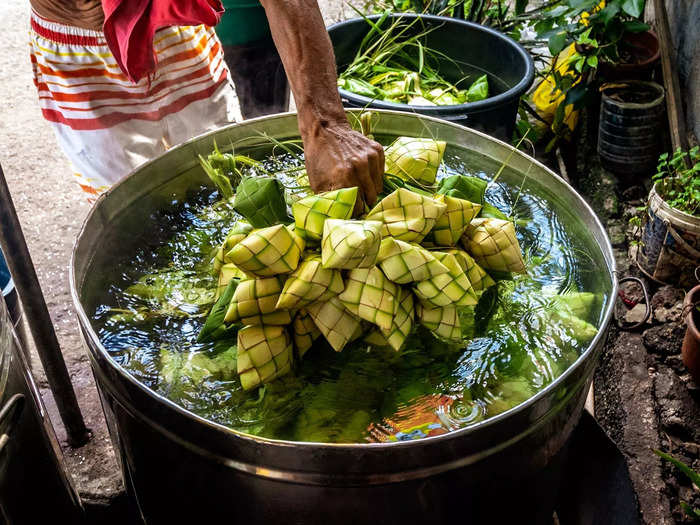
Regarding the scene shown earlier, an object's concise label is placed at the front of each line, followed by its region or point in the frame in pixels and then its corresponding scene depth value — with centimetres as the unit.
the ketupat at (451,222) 138
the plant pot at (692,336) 256
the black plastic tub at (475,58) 279
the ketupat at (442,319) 131
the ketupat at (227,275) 138
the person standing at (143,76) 143
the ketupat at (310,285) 122
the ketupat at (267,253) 121
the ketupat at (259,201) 139
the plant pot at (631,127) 368
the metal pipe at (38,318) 187
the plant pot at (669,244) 297
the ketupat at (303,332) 131
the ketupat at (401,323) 126
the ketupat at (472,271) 137
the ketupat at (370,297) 122
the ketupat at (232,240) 136
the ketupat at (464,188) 151
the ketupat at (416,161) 154
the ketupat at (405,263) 125
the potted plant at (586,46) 362
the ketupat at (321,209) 128
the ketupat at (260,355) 125
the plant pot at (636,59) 384
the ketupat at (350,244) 116
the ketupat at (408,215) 132
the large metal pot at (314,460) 109
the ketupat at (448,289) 126
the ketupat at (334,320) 126
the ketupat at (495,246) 141
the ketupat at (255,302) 125
